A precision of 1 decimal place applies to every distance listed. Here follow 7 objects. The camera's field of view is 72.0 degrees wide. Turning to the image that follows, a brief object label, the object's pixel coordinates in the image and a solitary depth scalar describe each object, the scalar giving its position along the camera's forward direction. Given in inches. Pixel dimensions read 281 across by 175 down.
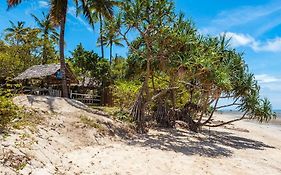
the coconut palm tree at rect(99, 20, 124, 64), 319.2
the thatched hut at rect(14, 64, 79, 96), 558.8
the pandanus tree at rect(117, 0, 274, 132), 315.5
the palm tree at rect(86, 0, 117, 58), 447.3
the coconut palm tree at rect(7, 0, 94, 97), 429.7
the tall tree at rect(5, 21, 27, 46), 761.6
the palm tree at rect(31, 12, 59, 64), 808.7
